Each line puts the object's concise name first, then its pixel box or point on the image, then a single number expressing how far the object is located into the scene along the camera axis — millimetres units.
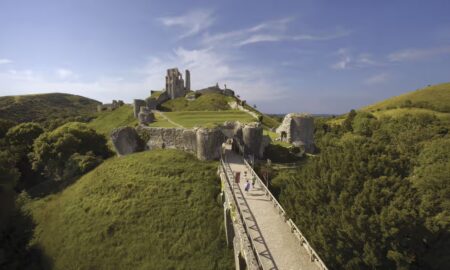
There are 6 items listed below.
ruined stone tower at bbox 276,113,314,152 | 38031
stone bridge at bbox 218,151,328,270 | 13836
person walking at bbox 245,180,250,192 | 22281
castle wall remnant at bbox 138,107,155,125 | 47500
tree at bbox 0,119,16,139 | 51572
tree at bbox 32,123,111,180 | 38469
